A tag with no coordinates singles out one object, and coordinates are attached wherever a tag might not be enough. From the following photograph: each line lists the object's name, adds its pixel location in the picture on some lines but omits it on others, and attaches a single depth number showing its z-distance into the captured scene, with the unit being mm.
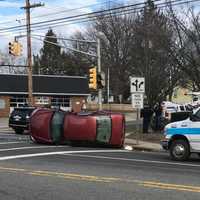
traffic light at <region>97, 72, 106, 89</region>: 36000
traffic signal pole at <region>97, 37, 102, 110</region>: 37388
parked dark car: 34594
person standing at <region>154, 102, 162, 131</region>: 31250
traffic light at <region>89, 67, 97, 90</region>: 35188
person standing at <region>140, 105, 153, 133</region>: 30344
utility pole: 44875
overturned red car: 23469
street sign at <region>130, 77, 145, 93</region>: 24812
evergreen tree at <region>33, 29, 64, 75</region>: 108250
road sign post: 24766
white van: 17312
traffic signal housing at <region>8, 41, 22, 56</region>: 41062
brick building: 67062
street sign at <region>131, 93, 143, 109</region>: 24750
